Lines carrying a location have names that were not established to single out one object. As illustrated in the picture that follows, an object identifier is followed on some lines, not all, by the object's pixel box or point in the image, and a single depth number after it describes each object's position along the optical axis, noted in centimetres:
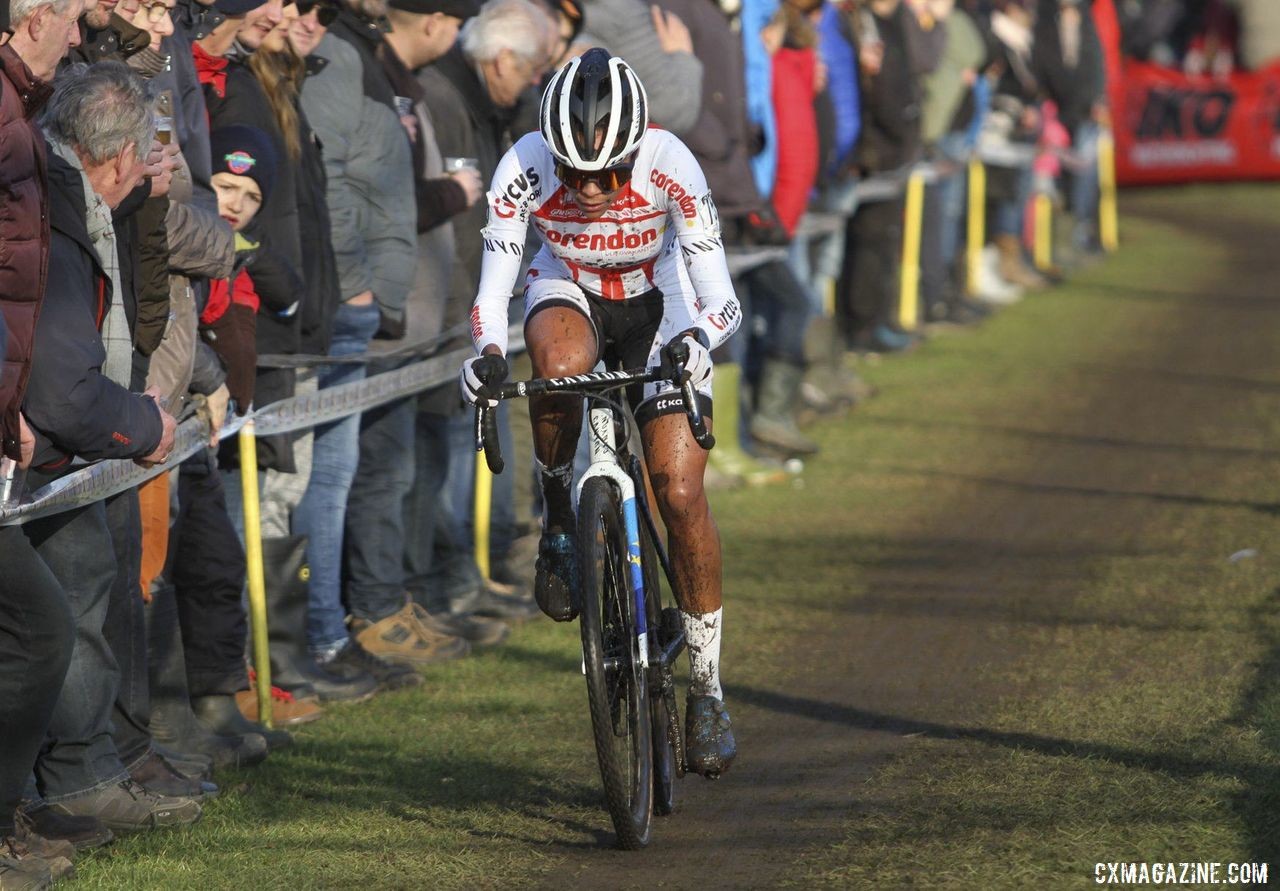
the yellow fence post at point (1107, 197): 4944
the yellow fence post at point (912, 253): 3622
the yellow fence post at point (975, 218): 4100
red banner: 5725
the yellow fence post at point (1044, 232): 4569
